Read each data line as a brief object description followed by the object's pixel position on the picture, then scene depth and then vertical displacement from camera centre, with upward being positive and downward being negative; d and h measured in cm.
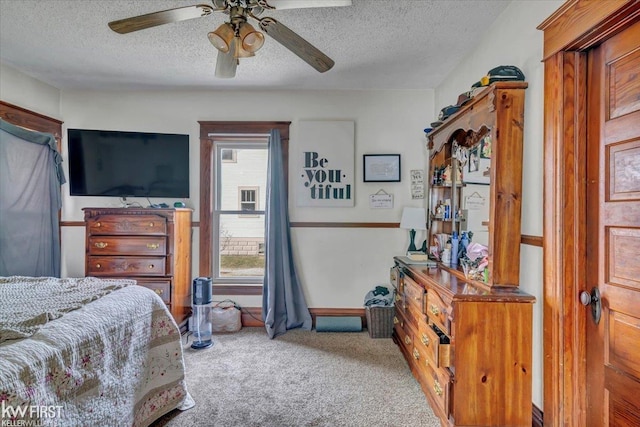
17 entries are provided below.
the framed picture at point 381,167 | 339 +48
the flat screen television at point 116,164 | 327 +49
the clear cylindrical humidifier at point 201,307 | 294 -90
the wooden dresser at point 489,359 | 165 -78
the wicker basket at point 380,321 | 308 -108
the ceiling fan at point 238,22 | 151 +95
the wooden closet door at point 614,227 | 125 -7
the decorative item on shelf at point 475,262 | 195 -34
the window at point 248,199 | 355 +14
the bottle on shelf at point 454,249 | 247 -30
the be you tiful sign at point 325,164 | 339 +51
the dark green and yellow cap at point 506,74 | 176 +77
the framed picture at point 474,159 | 228 +38
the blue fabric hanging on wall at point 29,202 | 278 +9
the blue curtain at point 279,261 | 324 -51
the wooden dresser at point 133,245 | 295 -32
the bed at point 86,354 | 107 -59
